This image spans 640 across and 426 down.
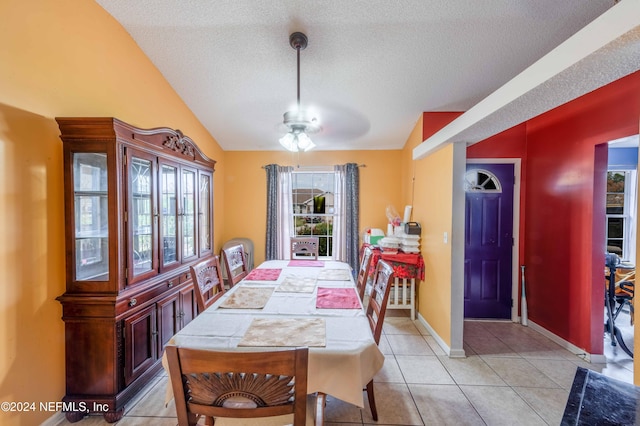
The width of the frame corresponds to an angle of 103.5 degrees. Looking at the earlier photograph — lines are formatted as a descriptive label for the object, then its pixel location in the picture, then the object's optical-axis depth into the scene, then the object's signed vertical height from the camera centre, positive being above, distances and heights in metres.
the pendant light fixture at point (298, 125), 2.05 +0.67
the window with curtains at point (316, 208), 4.30 -0.03
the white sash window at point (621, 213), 3.69 -0.08
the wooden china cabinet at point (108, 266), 1.74 -0.45
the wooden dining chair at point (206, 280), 1.82 -0.59
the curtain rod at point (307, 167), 4.37 +0.69
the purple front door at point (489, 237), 3.28 -0.39
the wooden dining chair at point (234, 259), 2.48 -0.59
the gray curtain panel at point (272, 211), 4.35 -0.08
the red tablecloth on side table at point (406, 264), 3.27 -0.75
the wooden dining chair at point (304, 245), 3.44 -0.53
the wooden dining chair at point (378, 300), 1.66 -0.66
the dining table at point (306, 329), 1.21 -0.70
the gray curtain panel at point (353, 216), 4.28 -0.16
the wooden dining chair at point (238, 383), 0.77 -0.59
